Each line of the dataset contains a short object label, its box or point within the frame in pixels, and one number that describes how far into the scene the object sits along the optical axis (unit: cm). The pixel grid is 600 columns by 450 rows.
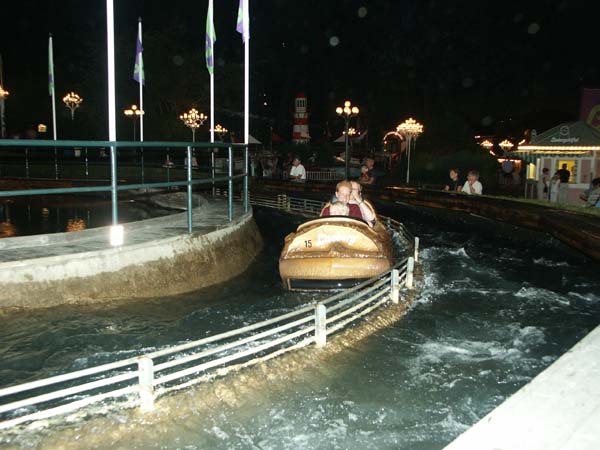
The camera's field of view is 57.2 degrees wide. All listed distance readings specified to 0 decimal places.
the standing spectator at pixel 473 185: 1786
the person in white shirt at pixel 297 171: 2108
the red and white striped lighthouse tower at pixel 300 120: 7125
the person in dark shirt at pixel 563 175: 2098
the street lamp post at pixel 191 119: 4778
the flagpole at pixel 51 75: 2710
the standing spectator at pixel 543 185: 2230
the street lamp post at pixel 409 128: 3528
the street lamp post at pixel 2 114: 3642
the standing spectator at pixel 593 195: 1739
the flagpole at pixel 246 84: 1247
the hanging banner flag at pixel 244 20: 1419
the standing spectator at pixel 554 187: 2053
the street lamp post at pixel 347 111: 3021
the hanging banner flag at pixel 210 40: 1673
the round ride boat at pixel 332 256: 861
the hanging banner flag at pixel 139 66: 2080
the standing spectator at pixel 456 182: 1912
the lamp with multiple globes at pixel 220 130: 6253
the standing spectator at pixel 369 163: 1912
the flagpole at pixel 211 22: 1636
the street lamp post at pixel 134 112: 4426
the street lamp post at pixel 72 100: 4525
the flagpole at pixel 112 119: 762
